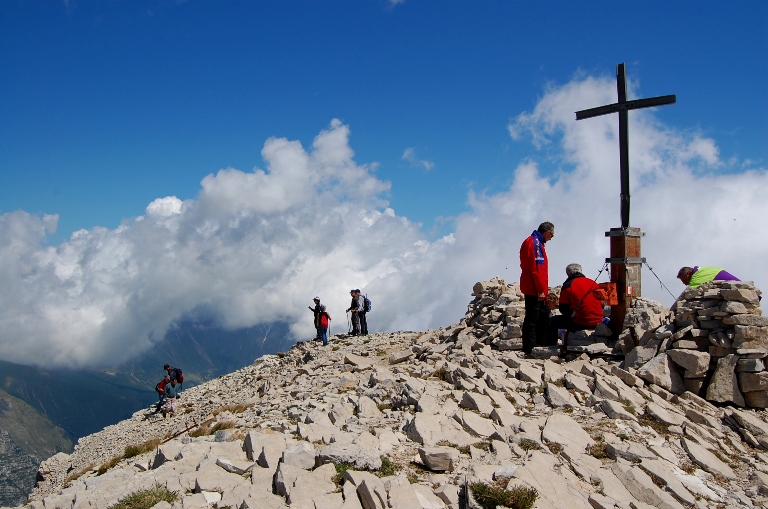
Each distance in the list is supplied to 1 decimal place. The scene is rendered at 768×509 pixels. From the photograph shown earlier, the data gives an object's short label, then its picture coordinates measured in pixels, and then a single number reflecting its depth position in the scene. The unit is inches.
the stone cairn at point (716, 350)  400.8
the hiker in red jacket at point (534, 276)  512.7
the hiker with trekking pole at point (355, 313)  1117.7
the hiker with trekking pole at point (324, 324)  1069.1
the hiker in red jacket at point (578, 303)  532.7
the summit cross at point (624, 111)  541.6
